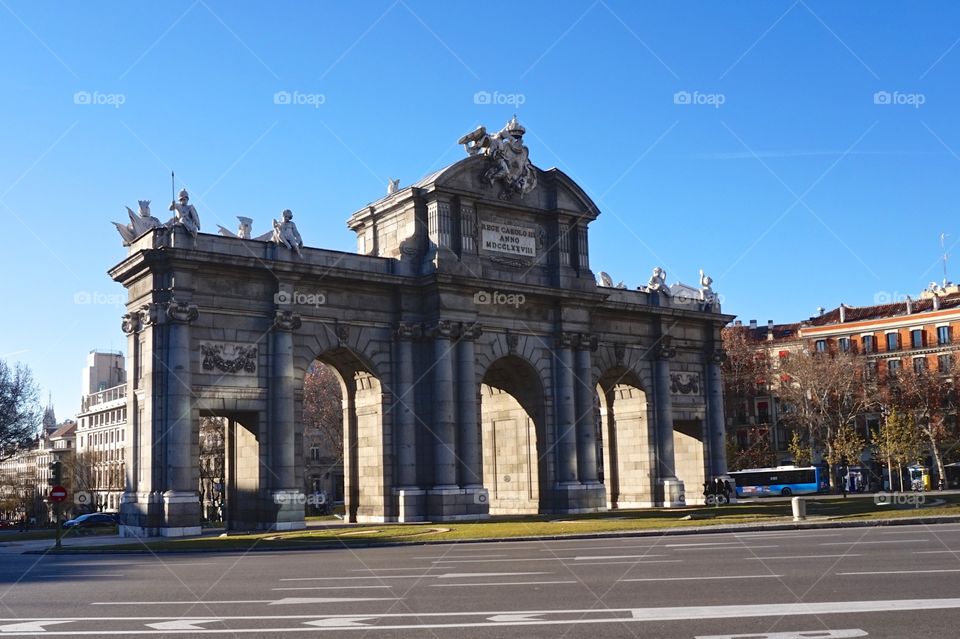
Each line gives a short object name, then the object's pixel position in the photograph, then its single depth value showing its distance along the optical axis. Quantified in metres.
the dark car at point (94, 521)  56.58
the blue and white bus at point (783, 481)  82.06
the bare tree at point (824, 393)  83.12
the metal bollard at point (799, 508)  33.62
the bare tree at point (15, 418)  74.00
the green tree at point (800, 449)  83.35
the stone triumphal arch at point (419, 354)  40.69
